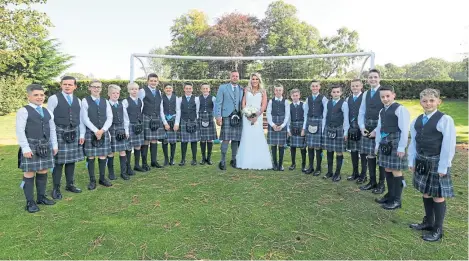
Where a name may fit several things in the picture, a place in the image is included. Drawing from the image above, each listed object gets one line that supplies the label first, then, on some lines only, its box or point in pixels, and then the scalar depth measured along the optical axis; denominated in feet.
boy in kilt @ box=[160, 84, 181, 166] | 19.85
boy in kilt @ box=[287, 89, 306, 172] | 19.06
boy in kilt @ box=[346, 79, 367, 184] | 16.42
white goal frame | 26.33
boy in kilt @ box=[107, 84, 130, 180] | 16.75
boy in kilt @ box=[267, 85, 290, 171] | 19.24
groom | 19.71
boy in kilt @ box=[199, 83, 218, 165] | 20.68
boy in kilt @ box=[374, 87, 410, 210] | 13.24
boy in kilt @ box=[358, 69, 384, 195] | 15.24
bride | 19.81
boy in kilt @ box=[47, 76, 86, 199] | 14.34
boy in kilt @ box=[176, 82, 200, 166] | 20.29
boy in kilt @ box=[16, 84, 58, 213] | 12.50
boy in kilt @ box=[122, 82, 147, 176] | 18.03
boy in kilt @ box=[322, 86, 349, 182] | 17.30
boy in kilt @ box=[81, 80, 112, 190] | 15.60
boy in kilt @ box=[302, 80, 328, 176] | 18.26
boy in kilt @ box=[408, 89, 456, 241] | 10.40
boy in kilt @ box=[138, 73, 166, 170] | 19.04
